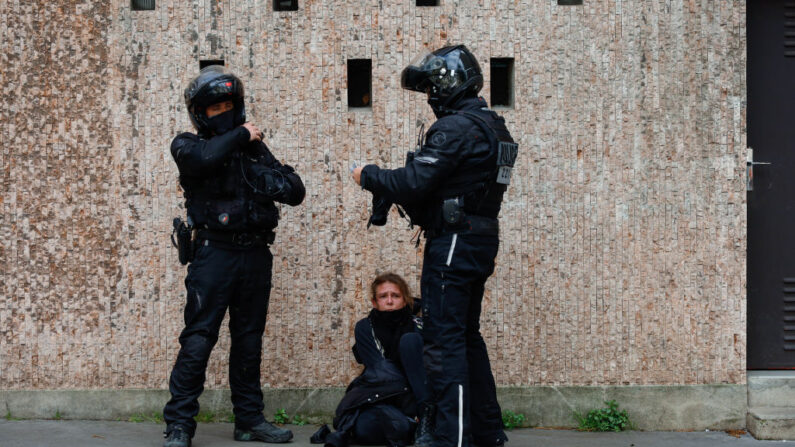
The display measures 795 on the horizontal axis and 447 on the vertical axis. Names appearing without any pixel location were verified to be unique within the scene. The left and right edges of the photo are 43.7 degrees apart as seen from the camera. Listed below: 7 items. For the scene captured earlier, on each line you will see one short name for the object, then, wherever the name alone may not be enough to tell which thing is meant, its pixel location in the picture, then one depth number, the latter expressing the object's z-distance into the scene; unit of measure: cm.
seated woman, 554
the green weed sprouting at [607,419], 616
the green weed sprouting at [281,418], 619
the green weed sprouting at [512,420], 619
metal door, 643
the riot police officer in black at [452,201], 496
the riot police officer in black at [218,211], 537
